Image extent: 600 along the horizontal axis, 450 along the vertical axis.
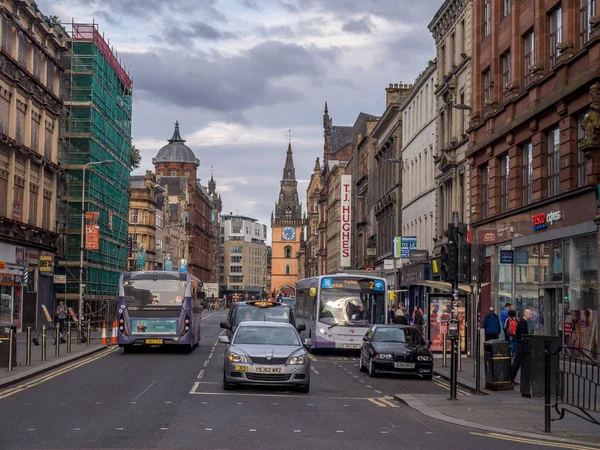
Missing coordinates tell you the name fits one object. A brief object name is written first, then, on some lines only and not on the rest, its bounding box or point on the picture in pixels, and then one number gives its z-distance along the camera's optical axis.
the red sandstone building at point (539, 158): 27.17
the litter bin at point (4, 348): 24.36
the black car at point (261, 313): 36.19
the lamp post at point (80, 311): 41.50
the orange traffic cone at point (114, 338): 41.38
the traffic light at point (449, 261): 20.67
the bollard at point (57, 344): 30.16
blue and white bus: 36.34
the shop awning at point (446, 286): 32.70
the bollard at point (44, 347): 28.25
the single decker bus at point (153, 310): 34.09
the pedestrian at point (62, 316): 43.31
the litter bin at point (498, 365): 21.92
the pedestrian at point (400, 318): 38.34
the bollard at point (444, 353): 30.31
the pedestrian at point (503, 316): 32.04
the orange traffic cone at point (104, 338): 39.66
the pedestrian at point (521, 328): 25.47
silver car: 20.30
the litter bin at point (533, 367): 19.17
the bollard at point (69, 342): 32.02
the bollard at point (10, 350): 24.08
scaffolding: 61.59
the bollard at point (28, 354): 25.88
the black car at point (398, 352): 25.72
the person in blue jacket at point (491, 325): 28.67
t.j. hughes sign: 87.94
